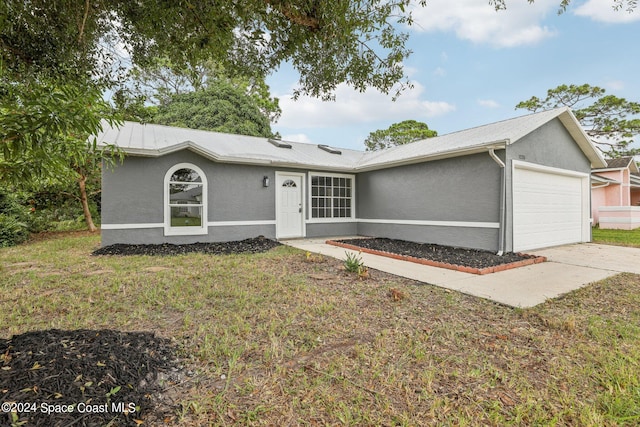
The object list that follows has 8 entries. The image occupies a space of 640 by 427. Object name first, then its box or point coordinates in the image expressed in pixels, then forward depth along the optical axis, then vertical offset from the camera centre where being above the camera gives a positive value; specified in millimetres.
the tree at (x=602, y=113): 17891 +5999
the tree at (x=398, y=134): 25469 +6762
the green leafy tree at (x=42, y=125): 1725 +534
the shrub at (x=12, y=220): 8438 -203
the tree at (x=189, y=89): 18983 +8513
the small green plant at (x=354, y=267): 5191 -936
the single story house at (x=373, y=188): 7402 +687
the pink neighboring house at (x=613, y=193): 14227 +1029
